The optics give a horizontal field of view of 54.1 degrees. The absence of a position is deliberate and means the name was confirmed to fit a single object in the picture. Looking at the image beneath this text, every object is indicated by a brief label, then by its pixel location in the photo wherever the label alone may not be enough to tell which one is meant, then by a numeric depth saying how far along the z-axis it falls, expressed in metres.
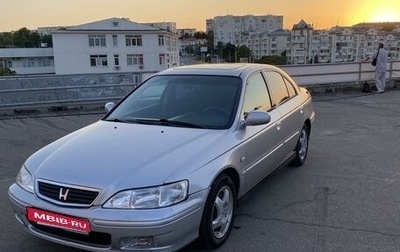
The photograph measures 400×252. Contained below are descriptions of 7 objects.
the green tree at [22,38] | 106.94
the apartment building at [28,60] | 82.75
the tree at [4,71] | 64.89
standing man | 13.69
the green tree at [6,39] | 109.03
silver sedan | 2.84
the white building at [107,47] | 69.44
